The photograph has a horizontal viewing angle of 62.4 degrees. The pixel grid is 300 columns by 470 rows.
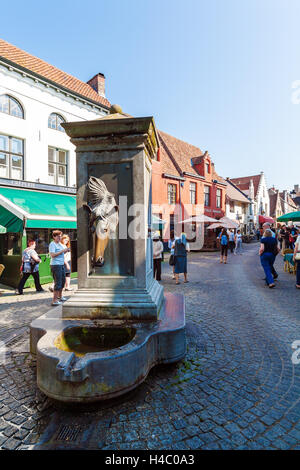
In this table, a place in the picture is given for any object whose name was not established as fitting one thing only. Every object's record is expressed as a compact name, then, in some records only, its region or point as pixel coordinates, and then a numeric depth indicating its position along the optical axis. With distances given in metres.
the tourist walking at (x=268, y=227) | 8.20
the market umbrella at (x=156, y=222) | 16.20
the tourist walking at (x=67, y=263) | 6.67
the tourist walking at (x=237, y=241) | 20.21
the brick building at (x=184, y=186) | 19.84
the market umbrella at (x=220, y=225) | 21.49
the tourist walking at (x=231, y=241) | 19.01
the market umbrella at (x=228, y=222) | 22.49
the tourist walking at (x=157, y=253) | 8.70
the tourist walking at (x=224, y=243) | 13.75
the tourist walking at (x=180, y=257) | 8.38
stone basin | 2.17
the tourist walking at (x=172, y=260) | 8.56
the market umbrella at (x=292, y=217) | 12.25
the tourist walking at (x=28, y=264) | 7.46
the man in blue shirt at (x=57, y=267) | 5.87
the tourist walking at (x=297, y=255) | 7.25
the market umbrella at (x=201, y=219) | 20.11
